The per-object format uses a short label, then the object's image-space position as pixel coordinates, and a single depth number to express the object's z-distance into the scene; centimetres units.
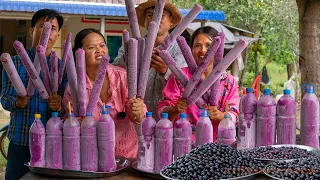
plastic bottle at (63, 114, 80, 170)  298
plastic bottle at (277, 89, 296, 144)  307
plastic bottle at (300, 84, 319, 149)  310
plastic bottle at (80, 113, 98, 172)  299
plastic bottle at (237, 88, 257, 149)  312
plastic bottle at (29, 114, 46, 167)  301
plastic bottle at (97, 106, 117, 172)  298
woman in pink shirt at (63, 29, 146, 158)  336
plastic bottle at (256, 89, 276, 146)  306
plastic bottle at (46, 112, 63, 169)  301
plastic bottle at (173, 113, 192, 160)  299
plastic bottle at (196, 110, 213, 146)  303
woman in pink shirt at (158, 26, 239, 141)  348
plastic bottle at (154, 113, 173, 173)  297
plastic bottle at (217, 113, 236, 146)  306
